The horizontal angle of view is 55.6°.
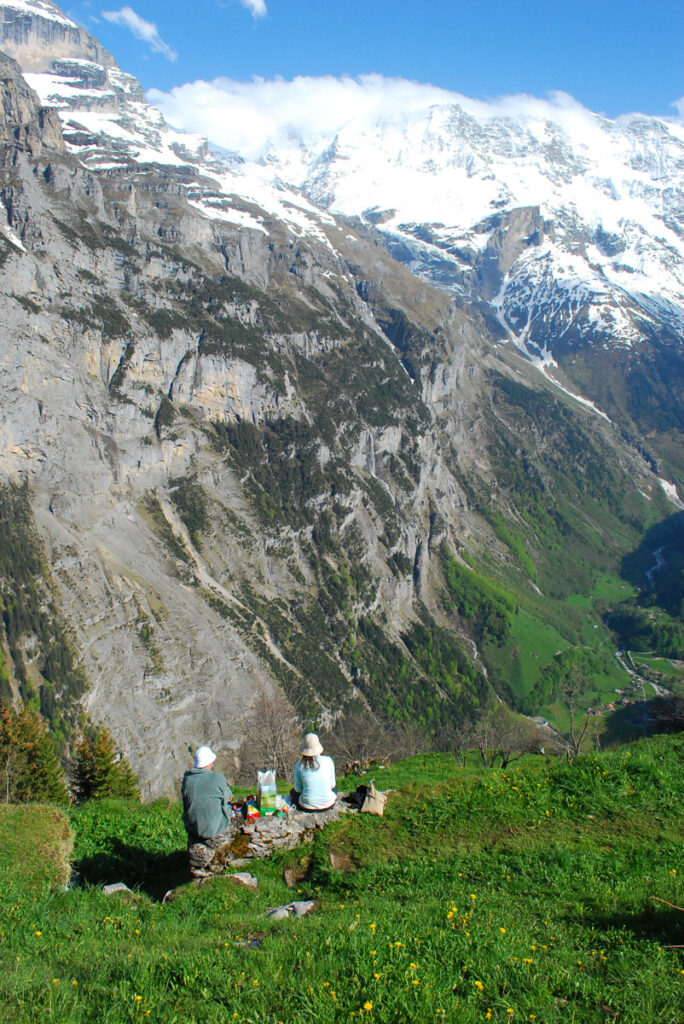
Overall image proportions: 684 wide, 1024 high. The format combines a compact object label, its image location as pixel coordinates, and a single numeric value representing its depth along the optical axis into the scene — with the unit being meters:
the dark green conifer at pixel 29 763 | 36.19
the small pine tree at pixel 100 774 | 37.89
